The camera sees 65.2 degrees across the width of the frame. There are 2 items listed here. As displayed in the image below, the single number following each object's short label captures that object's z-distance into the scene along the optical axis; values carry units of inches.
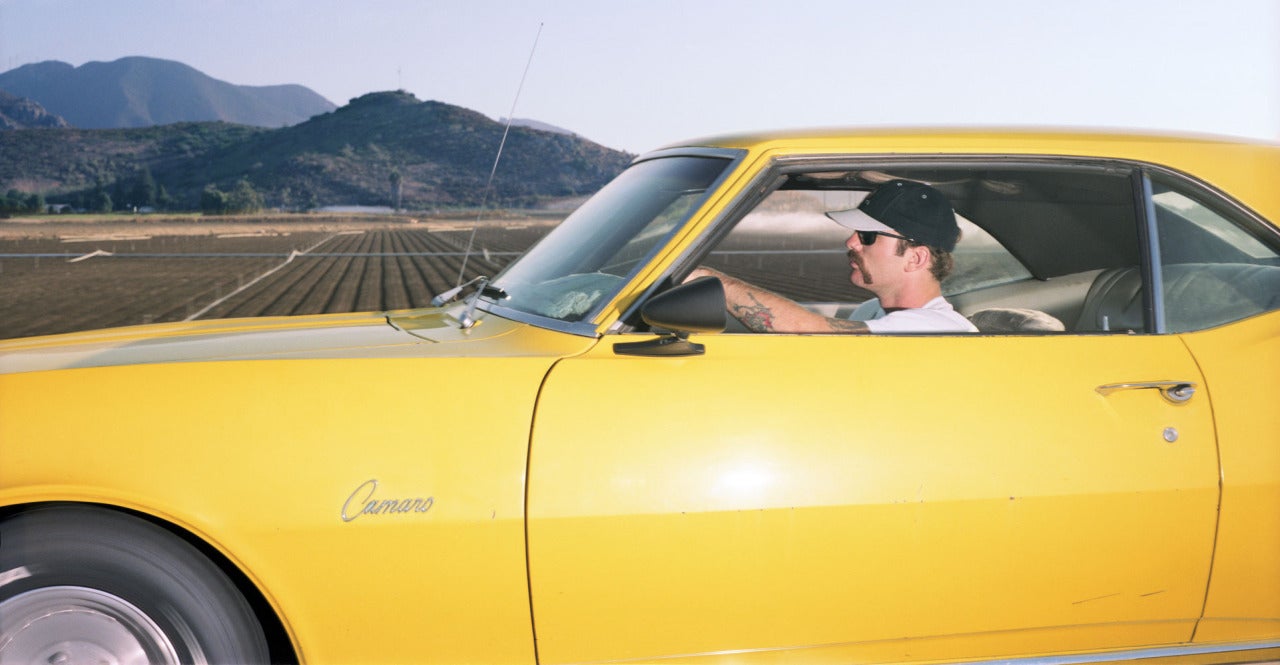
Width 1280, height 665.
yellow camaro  79.1
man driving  97.7
